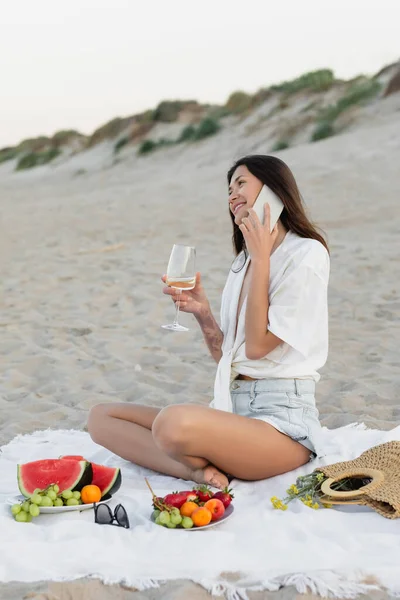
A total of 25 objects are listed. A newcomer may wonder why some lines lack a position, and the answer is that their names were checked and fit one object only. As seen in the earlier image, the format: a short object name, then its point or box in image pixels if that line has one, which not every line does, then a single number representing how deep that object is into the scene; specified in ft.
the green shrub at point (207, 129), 80.64
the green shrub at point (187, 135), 82.82
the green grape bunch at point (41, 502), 10.32
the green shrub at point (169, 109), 96.02
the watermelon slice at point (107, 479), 11.27
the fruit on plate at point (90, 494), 10.80
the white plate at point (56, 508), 10.48
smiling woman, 11.07
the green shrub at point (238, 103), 86.33
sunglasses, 10.25
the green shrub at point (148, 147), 84.38
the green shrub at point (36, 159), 112.57
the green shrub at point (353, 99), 67.56
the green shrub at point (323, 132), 64.18
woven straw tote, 10.57
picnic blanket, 8.73
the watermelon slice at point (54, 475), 11.03
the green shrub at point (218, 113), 85.25
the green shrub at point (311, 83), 80.85
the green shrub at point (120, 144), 93.15
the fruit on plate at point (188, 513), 10.04
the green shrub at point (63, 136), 116.98
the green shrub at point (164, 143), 83.61
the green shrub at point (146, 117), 95.46
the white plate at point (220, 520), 10.07
